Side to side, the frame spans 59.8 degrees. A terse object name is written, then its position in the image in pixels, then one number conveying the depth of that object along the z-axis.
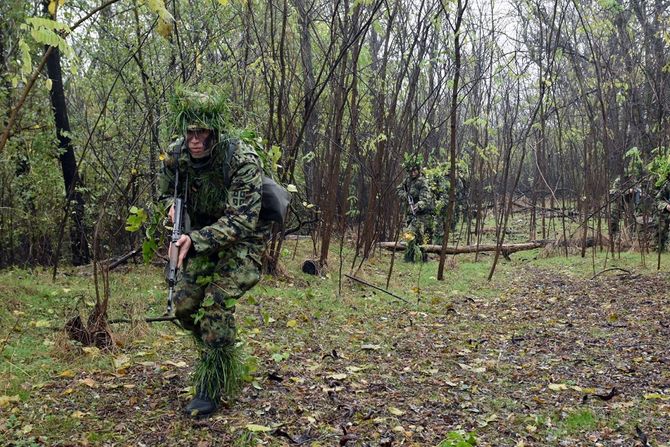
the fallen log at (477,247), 13.12
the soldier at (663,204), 10.63
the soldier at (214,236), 3.38
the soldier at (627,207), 13.38
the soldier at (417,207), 12.94
